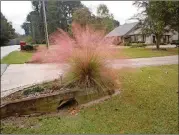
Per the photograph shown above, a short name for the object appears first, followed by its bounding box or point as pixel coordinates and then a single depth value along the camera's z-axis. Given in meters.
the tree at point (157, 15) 18.38
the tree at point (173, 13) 16.59
